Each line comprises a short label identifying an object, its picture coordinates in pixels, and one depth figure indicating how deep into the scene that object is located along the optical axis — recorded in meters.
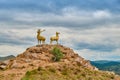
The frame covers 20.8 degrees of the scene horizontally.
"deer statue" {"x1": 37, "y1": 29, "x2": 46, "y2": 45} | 93.38
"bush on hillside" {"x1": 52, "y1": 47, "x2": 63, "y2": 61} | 91.38
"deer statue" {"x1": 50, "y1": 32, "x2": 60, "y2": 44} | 94.44
